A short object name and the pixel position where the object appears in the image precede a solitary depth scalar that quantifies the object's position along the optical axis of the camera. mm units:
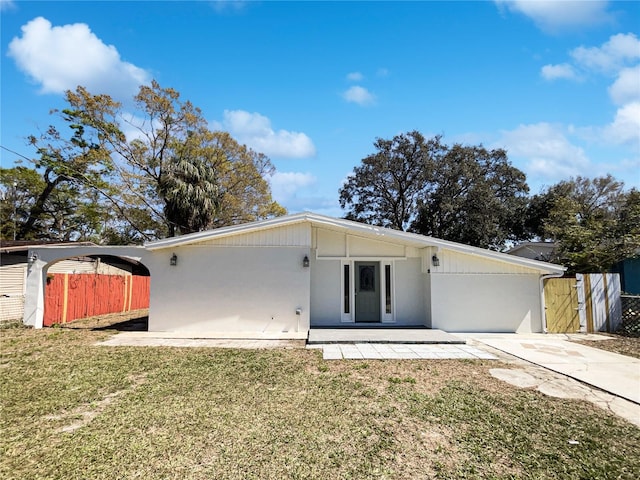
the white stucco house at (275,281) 10414
